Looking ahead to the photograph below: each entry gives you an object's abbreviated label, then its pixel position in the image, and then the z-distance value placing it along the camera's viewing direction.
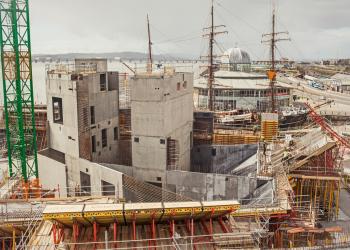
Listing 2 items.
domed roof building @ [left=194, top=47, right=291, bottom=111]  66.01
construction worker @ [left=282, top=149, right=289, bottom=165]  29.90
